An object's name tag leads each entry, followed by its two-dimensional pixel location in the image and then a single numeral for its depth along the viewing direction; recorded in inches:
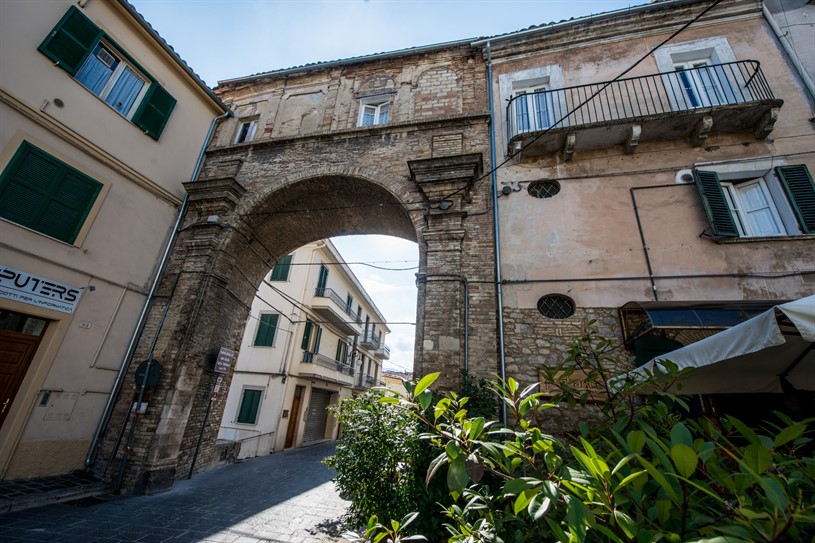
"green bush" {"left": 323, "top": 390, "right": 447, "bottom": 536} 147.6
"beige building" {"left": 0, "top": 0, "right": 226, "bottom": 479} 220.5
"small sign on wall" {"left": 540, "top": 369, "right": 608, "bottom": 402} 197.6
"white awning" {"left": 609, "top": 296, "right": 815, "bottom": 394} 105.0
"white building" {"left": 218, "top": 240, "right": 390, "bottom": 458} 525.7
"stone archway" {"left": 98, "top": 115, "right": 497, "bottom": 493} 242.8
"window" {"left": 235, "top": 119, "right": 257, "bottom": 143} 394.9
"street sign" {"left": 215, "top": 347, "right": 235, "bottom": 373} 300.3
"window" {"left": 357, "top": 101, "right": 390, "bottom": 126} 361.1
